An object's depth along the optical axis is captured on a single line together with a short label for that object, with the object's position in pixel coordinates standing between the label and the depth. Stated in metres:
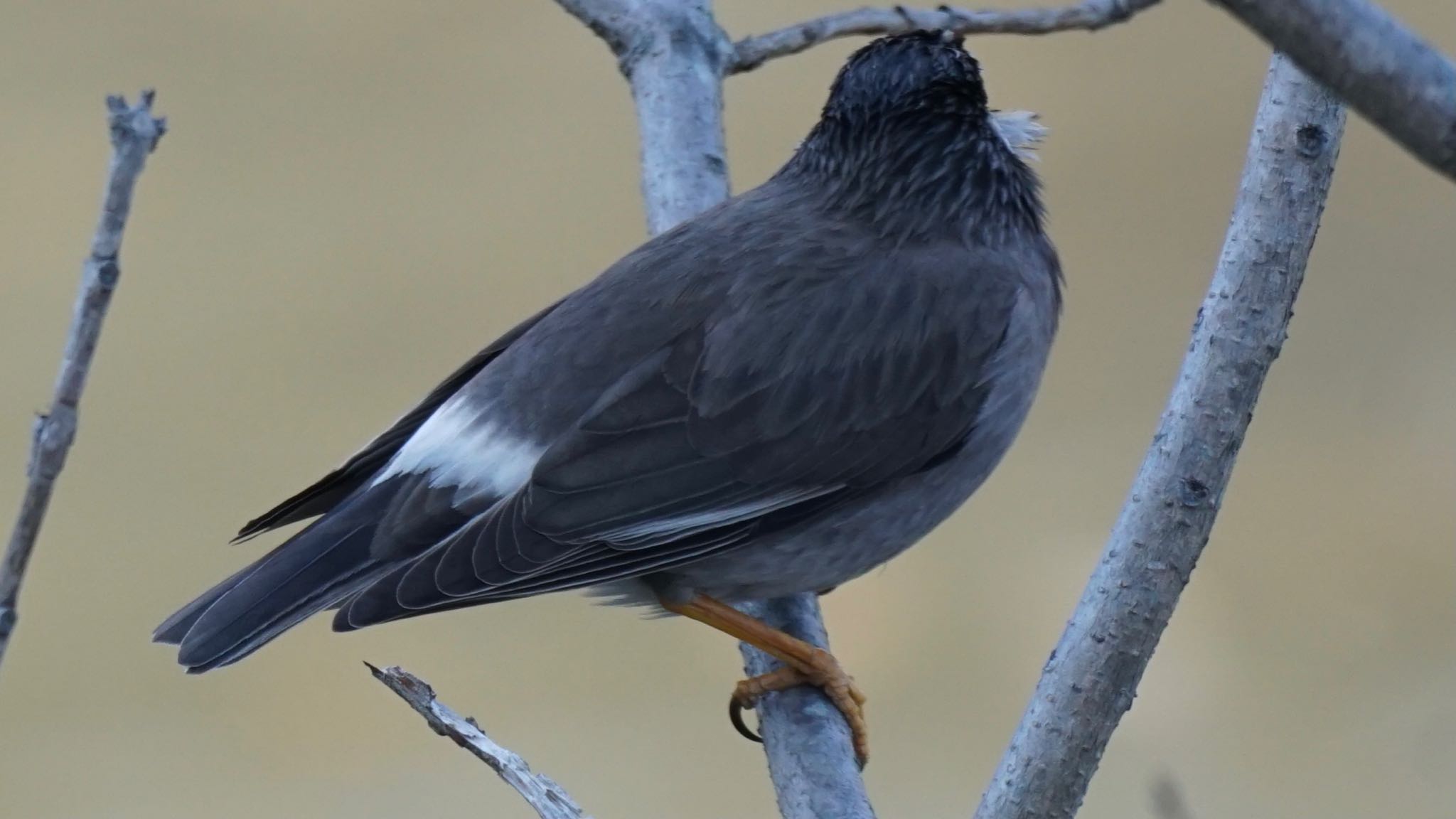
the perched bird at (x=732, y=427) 4.67
